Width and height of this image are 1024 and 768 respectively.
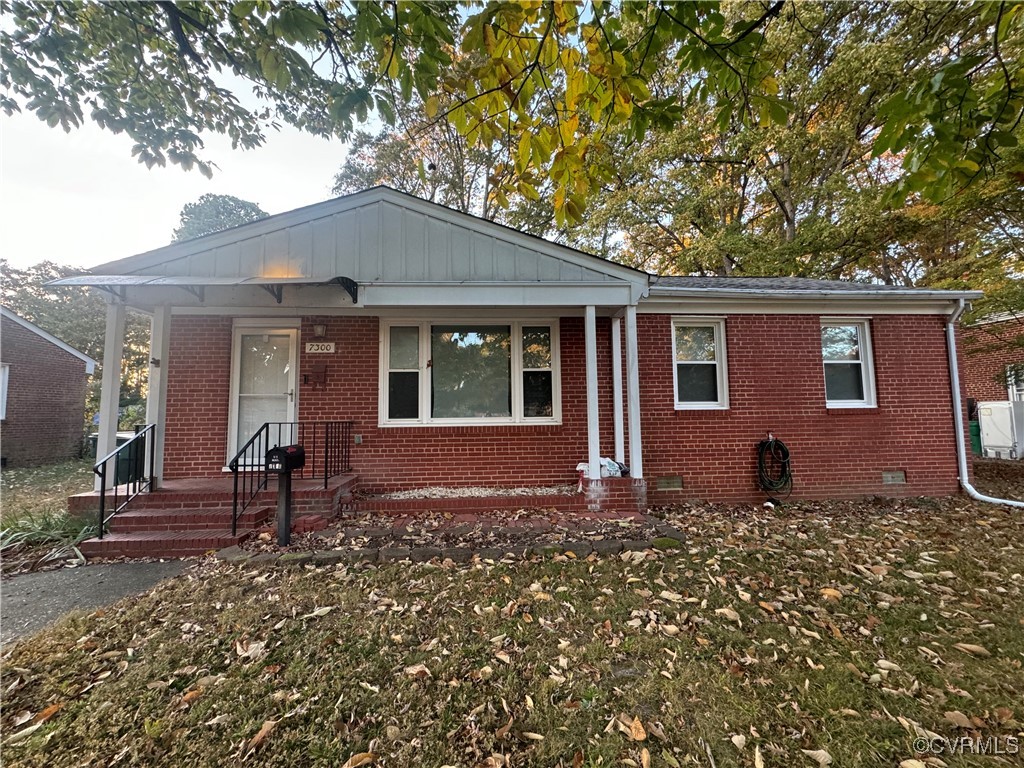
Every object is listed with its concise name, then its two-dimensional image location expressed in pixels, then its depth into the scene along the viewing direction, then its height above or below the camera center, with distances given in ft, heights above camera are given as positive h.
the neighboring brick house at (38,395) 43.45 +2.77
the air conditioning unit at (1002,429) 37.78 -2.08
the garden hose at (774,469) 21.75 -3.17
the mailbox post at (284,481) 14.14 -2.25
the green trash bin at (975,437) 40.50 -2.93
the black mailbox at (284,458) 14.11 -1.46
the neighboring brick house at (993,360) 31.55 +4.55
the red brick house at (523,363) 18.67 +2.64
